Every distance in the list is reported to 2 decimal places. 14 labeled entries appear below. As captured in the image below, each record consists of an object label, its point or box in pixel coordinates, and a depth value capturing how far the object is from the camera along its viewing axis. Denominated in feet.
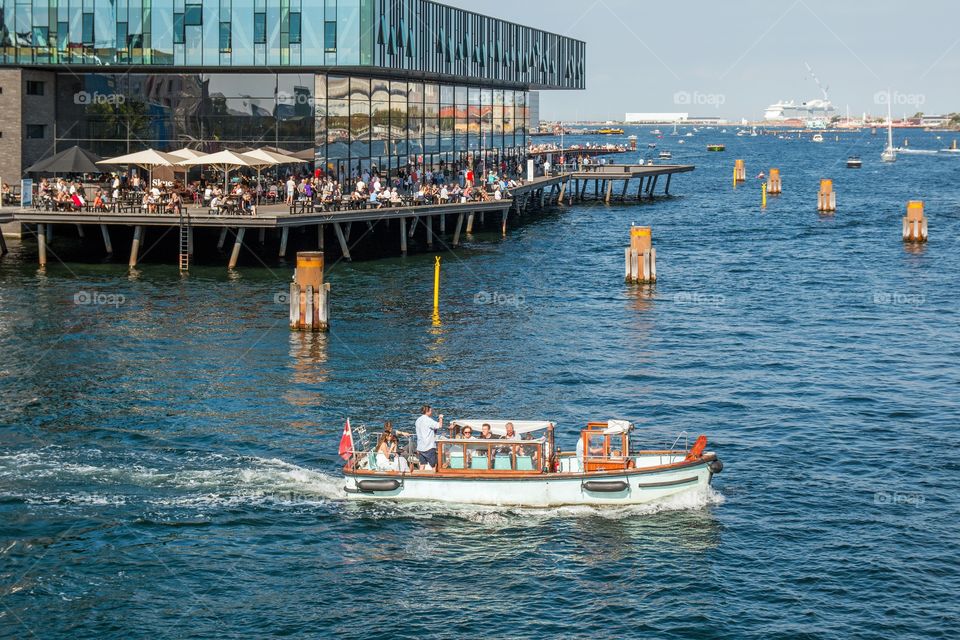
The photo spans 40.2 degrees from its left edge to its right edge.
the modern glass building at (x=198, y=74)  247.09
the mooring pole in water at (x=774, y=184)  451.94
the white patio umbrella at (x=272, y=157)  232.32
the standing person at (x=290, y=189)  228.98
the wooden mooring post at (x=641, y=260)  223.71
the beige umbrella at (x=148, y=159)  226.79
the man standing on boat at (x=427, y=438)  107.55
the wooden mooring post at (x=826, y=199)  384.47
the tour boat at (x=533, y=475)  105.40
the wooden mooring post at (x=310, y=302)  174.09
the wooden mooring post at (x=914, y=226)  296.71
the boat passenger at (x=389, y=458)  107.55
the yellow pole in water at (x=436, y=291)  186.44
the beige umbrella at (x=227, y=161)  222.89
